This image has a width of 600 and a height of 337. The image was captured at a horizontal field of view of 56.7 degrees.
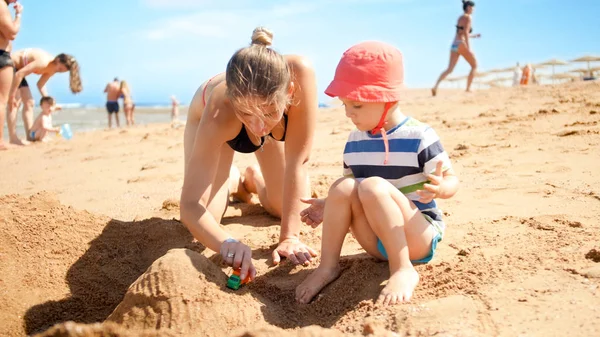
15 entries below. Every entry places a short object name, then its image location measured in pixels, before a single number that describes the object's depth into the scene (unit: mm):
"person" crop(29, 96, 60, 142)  9398
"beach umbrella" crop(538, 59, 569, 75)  17397
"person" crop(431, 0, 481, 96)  9922
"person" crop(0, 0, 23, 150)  6623
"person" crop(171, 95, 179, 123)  16125
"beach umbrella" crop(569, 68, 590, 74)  16650
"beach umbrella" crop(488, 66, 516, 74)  18622
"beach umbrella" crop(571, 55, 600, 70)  15552
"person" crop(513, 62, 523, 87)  15789
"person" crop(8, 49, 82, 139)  8109
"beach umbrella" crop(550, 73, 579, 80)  17969
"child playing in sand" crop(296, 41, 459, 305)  2152
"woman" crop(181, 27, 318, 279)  2301
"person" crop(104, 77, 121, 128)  13578
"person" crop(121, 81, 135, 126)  13859
